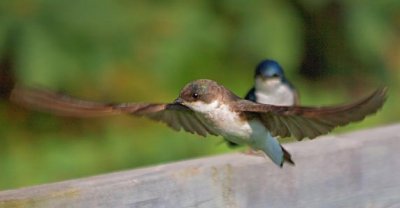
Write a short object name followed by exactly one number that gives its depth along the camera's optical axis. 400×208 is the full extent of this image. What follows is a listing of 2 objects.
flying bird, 6.55
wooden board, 6.18
